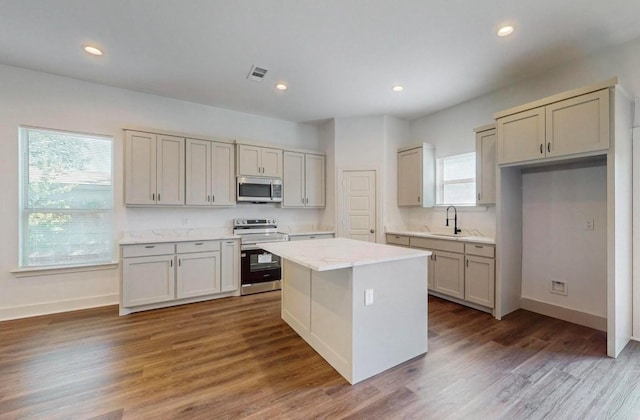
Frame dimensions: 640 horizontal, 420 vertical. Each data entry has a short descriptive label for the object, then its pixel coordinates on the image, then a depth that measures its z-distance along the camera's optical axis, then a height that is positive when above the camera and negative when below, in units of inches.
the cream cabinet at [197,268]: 143.6 -31.7
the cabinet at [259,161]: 172.2 +32.4
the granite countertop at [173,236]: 137.0 -14.3
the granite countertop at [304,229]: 188.0 -14.2
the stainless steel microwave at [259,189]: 172.7 +13.7
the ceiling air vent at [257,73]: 128.0 +66.7
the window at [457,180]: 164.2 +19.6
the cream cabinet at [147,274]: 131.3 -32.0
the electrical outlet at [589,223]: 115.9 -5.5
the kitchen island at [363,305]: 80.2 -31.0
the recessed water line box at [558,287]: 124.1 -35.9
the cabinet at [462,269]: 130.2 -30.9
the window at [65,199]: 132.3 +6.1
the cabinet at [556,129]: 96.0 +32.0
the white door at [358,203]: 191.8 +5.2
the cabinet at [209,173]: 159.6 +22.7
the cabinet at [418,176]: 177.6 +23.3
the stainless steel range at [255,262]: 161.3 -31.5
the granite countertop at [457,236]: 133.7 -14.7
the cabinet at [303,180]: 189.6 +21.8
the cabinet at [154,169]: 145.3 +22.8
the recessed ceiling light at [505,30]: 96.6 +65.2
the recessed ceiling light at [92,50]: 110.0 +66.5
